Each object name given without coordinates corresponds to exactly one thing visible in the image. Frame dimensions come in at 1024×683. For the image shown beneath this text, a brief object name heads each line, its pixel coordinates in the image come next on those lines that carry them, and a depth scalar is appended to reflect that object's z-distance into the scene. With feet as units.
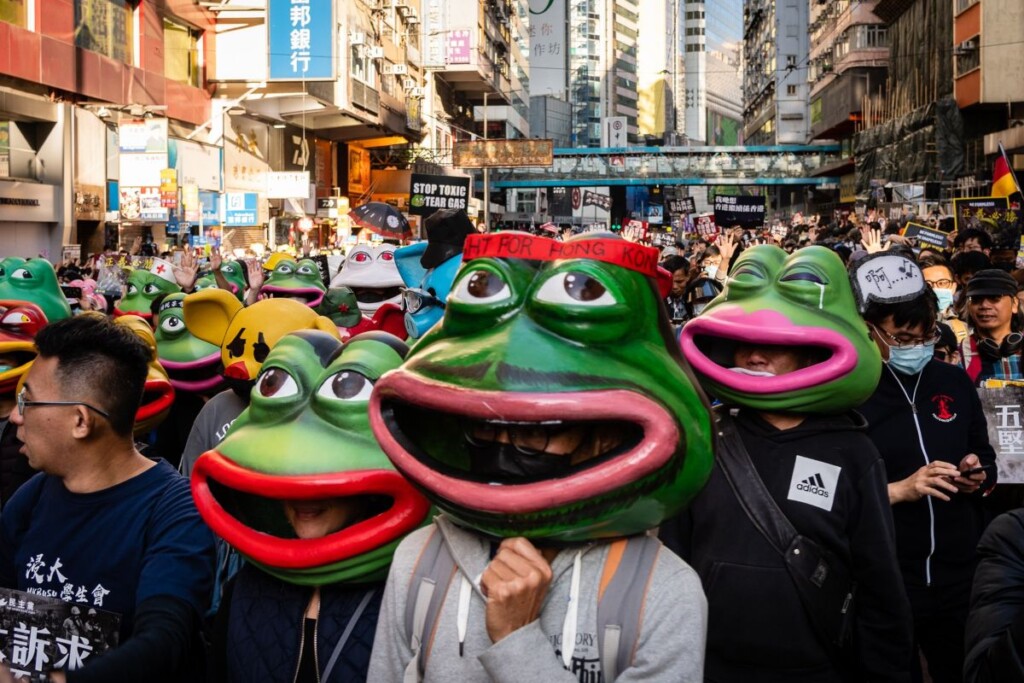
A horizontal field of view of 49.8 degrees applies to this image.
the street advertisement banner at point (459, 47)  208.74
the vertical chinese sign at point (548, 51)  488.85
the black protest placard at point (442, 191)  52.75
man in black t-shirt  10.06
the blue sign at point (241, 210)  99.25
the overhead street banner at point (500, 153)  110.01
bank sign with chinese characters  112.68
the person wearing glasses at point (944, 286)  22.21
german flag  48.11
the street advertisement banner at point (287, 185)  117.08
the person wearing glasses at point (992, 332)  19.85
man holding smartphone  13.26
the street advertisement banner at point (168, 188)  82.94
